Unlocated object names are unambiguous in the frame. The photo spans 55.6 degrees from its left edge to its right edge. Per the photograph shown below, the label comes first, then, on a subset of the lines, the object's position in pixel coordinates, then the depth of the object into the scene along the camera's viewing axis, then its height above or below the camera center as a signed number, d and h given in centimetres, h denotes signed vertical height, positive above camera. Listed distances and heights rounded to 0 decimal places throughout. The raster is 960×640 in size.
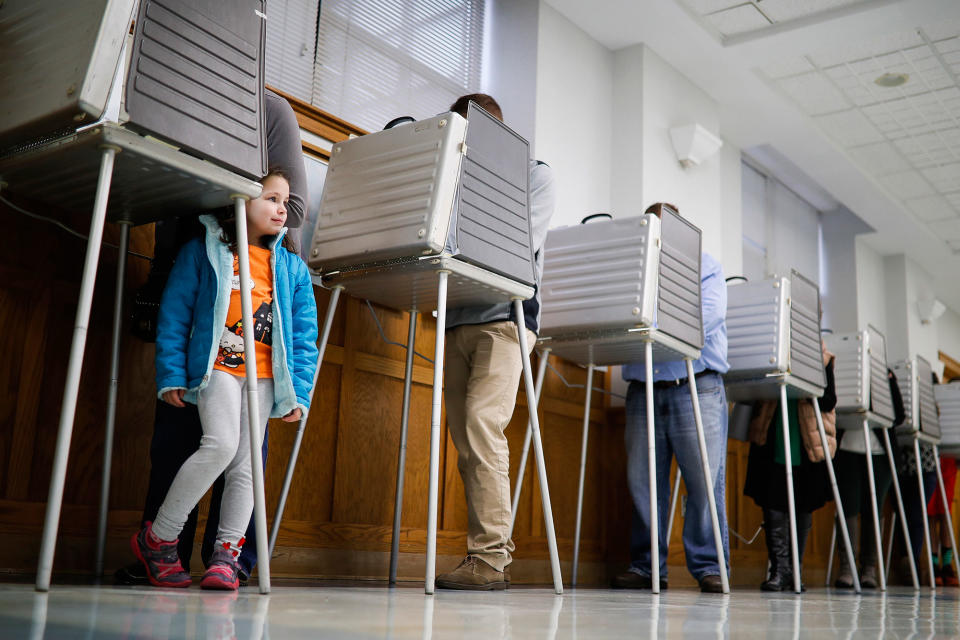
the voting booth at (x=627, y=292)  295 +75
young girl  179 +30
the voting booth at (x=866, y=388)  439 +69
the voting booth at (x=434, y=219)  221 +72
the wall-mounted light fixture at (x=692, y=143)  462 +191
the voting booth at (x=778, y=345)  366 +74
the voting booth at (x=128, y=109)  157 +69
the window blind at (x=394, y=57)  334 +178
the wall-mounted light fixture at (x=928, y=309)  779 +190
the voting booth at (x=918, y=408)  507 +71
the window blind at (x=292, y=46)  307 +155
